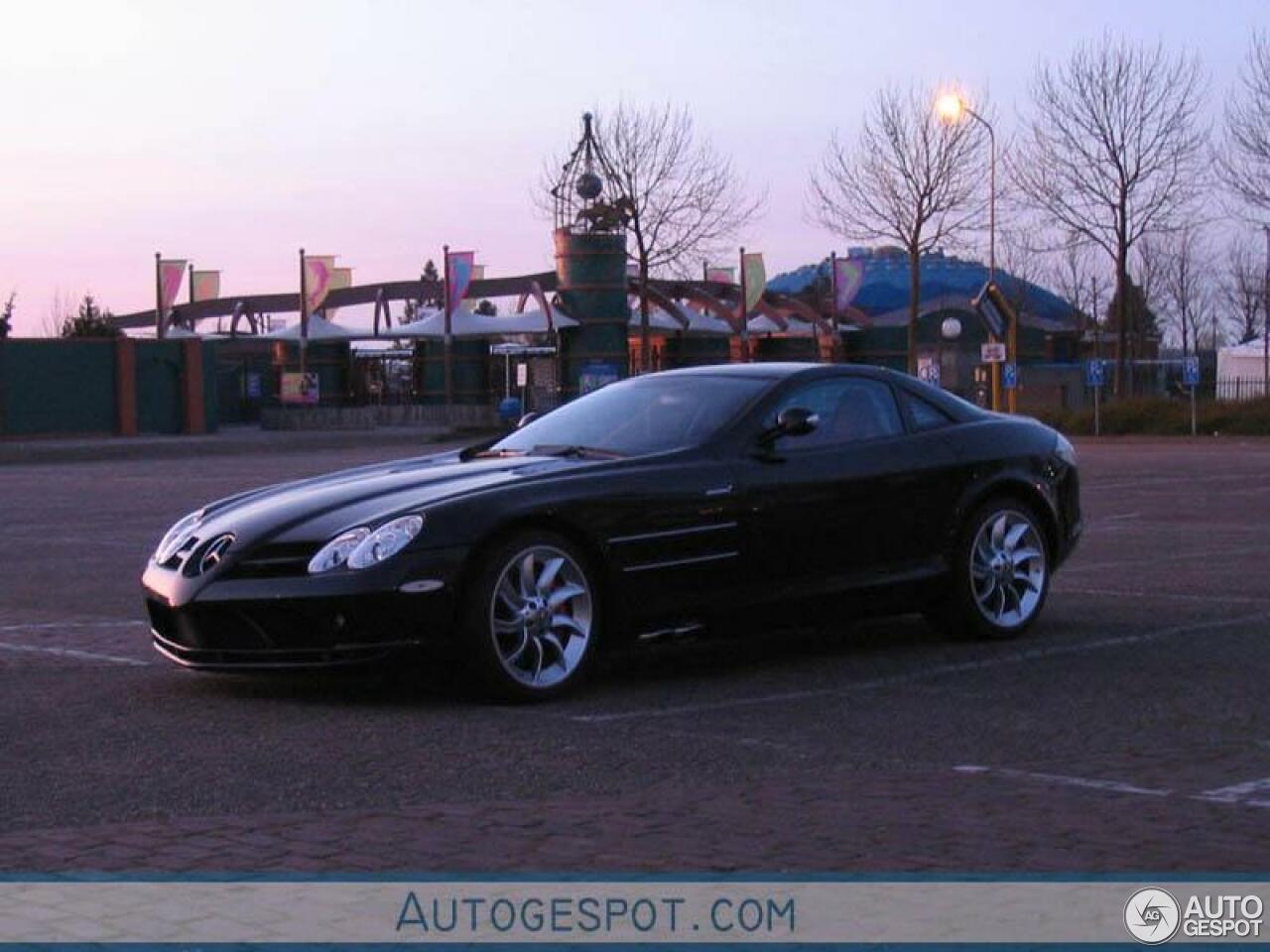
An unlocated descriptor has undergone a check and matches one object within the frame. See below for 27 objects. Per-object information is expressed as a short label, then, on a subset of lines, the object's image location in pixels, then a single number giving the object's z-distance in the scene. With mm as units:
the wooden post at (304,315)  60156
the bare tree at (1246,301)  79656
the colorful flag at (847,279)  64375
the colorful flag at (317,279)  61438
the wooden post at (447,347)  58250
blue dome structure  82125
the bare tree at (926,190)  51375
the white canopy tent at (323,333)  60688
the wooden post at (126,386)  53156
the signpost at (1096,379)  43906
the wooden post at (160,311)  63219
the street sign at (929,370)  40844
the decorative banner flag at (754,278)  60975
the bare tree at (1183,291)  78625
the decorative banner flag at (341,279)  65250
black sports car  8070
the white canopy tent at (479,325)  57219
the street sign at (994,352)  36312
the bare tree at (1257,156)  44156
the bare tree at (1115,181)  48375
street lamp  43425
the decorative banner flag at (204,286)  76875
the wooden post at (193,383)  55244
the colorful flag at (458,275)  59219
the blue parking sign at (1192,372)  41656
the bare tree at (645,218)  58125
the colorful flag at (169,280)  66125
